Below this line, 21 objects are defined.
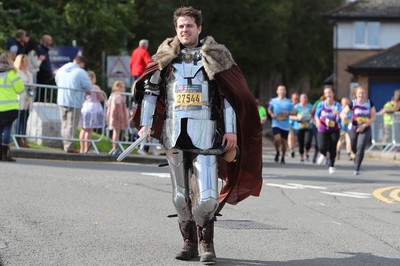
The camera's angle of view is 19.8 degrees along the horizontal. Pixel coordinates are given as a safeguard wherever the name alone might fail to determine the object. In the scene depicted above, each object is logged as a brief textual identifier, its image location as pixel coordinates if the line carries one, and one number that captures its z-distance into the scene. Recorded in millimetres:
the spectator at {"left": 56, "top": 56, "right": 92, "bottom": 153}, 20094
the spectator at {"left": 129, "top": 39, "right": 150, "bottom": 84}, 21984
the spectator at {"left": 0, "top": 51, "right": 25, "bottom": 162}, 17078
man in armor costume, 8383
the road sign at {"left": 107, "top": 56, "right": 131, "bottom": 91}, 31094
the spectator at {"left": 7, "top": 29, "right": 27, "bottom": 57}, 21609
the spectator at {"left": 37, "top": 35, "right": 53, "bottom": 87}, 22234
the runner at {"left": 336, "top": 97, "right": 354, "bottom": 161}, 24609
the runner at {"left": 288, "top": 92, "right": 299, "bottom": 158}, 28188
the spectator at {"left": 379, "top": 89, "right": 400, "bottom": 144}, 30922
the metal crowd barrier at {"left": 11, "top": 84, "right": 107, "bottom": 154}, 20531
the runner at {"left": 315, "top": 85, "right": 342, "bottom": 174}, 21484
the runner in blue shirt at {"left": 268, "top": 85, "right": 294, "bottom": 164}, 24703
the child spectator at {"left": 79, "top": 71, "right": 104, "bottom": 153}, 20531
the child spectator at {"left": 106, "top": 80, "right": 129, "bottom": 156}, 20969
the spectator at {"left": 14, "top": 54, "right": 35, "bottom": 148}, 19766
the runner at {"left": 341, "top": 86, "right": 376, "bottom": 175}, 19875
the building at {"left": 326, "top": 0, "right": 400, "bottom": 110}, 64062
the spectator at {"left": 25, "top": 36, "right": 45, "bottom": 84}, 21562
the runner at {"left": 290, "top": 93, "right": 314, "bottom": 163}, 26250
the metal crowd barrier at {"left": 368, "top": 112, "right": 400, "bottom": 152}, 30750
